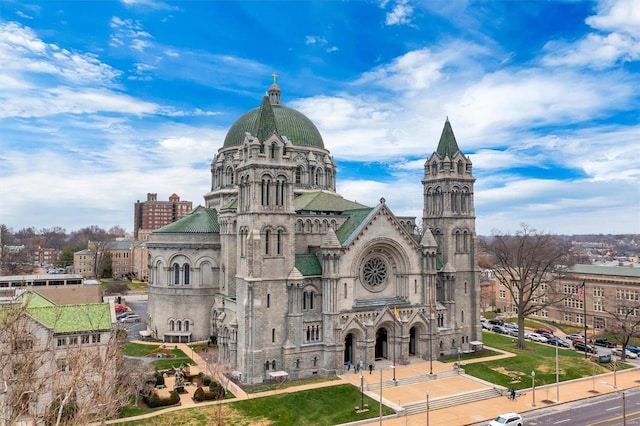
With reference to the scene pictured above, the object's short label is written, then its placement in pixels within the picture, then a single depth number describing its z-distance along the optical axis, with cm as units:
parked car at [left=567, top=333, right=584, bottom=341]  7014
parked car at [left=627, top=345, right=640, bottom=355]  6194
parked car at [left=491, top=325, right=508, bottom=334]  7575
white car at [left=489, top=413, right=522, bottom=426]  3759
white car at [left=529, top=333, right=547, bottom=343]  6900
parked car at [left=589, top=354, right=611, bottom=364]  5691
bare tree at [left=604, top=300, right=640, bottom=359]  5929
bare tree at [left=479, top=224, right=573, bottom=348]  6331
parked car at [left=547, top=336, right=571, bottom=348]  6684
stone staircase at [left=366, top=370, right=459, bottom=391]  4678
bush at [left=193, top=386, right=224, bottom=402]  4231
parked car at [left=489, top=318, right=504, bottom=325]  8138
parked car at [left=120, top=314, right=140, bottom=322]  7898
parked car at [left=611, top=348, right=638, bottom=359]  6028
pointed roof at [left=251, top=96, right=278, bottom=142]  5072
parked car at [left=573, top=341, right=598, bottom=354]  6275
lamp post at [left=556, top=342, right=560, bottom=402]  4520
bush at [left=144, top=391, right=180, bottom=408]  4075
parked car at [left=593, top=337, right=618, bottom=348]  6631
